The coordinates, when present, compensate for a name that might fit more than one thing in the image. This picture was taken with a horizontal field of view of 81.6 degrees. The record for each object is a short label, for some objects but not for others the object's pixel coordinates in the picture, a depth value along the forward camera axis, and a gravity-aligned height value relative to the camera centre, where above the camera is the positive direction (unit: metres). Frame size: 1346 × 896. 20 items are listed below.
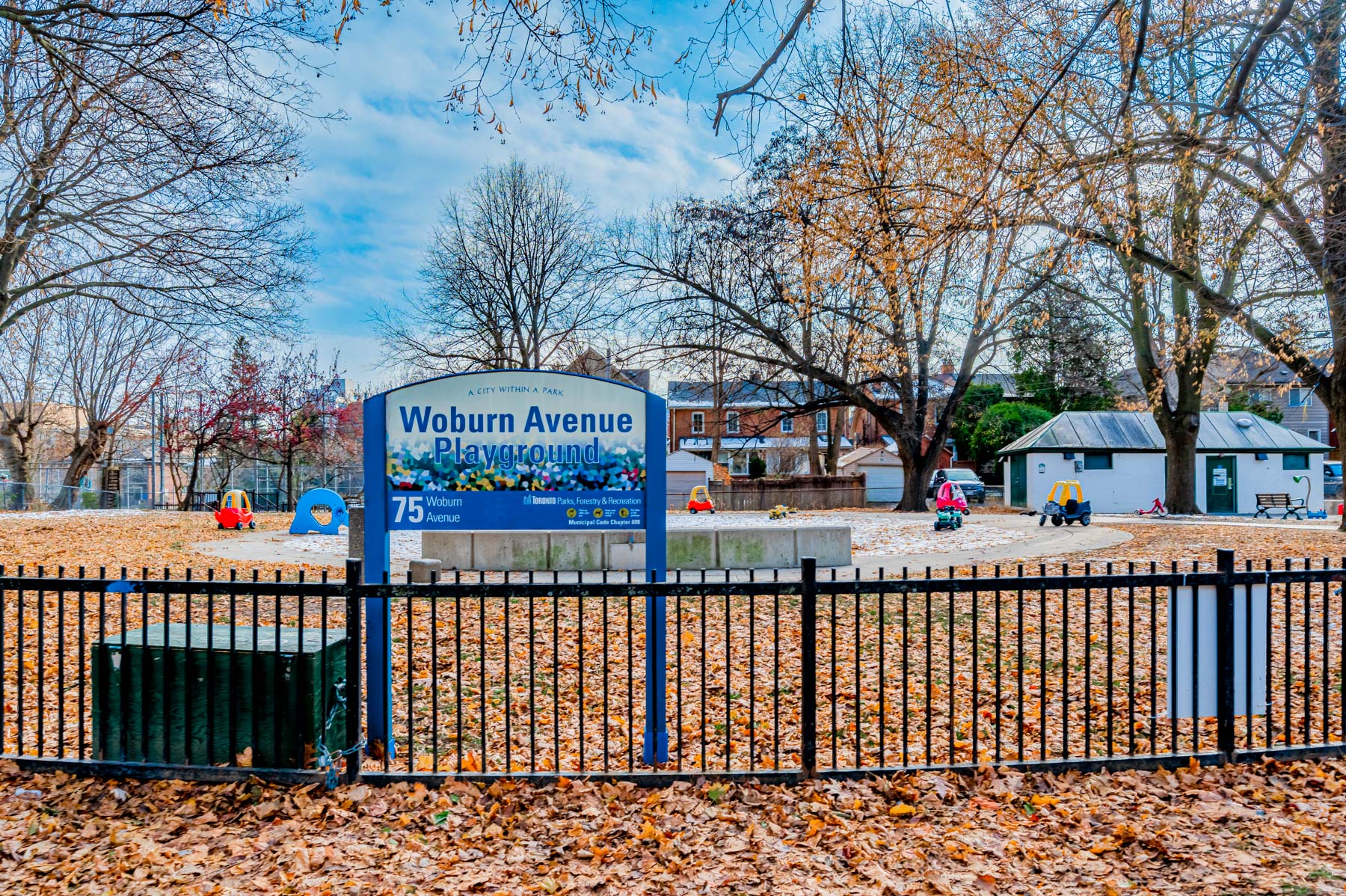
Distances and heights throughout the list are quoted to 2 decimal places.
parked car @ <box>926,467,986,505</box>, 37.19 -1.24
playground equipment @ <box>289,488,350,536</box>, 16.48 -1.11
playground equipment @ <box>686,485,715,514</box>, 23.36 -1.29
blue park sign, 4.52 -0.01
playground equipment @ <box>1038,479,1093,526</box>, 20.91 -1.38
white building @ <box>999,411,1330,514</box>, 29.70 -0.30
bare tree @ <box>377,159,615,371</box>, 31.86 +7.16
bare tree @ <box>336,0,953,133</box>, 5.46 +2.92
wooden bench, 26.89 -1.79
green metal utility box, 4.07 -1.26
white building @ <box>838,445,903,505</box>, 41.91 -0.75
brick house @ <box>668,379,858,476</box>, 40.03 +1.69
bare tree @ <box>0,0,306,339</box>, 7.35 +4.07
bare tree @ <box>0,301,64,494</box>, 27.95 +2.29
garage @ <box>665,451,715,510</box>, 39.53 -0.71
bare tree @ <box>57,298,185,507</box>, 29.89 +3.33
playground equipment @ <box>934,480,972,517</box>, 18.05 -0.96
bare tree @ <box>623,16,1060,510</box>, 8.30 +3.24
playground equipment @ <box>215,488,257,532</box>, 18.28 -1.25
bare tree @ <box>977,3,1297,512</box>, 7.76 +3.61
